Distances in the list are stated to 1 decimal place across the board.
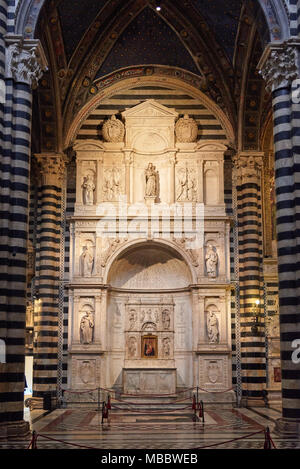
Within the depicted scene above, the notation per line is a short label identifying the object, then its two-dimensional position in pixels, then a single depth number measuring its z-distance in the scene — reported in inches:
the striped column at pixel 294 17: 602.2
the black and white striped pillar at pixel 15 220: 537.3
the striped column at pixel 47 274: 856.3
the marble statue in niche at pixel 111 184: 920.3
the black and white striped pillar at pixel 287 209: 544.4
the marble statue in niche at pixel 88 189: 914.7
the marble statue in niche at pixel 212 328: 871.1
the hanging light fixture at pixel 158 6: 859.4
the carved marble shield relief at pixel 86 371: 859.4
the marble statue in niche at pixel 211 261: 888.9
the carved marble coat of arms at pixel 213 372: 861.8
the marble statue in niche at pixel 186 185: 920.9
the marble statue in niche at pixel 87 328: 868.0
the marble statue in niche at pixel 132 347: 909.8
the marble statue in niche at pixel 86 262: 890.7
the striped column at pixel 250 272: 858.1
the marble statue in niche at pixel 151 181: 920.9
